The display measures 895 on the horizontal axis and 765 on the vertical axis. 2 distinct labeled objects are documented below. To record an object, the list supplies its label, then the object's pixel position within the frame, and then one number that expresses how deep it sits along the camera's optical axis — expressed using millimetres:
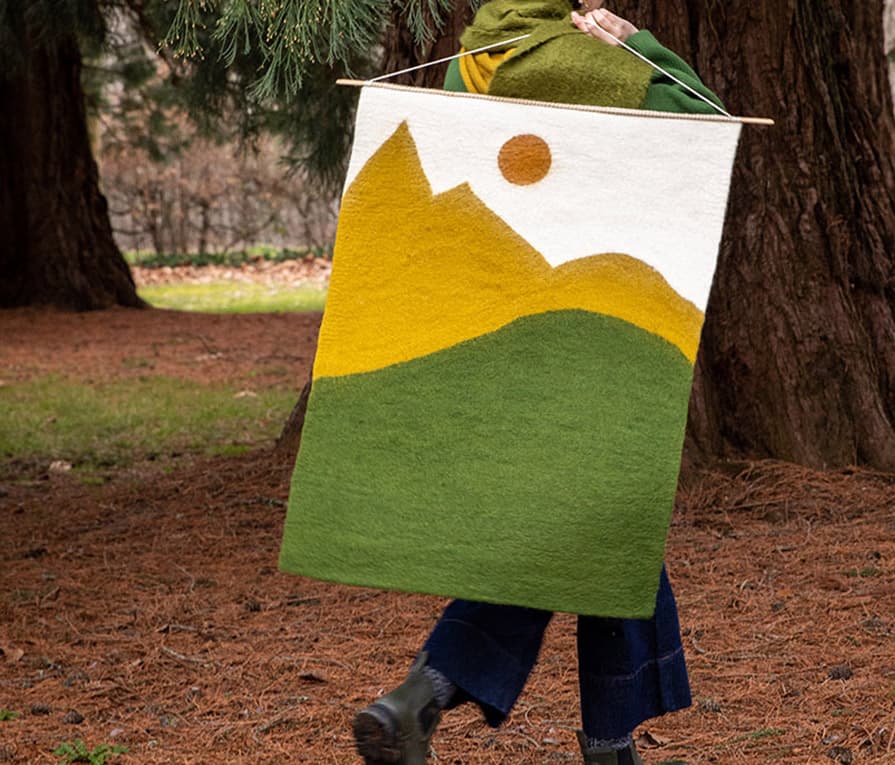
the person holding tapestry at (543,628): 4391
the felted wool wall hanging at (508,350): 4266
